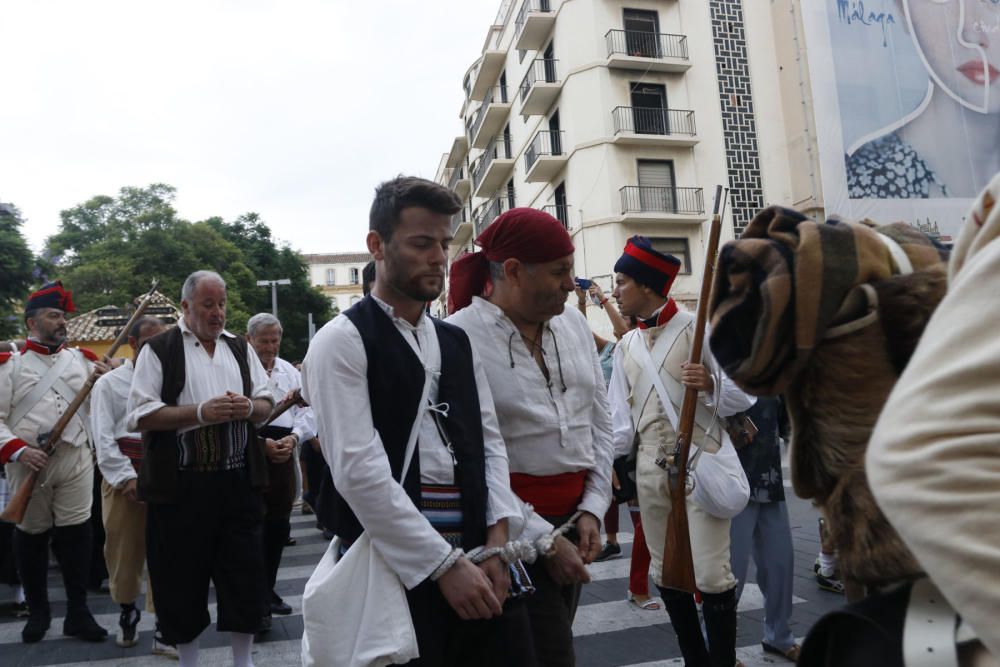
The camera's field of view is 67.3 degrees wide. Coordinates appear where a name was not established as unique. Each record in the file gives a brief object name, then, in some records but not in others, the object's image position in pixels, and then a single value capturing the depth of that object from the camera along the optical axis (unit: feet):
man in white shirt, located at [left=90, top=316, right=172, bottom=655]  15.74
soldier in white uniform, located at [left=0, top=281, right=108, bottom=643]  16.43
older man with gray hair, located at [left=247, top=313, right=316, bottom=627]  17.43
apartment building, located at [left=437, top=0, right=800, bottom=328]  83.61
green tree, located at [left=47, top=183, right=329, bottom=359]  123.44
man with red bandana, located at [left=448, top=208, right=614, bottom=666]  8.30
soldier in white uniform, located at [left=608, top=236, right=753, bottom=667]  11.29
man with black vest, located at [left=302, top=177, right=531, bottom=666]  6.46
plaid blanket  3.61
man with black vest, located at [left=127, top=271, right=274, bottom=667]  12.40
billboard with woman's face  53.67
